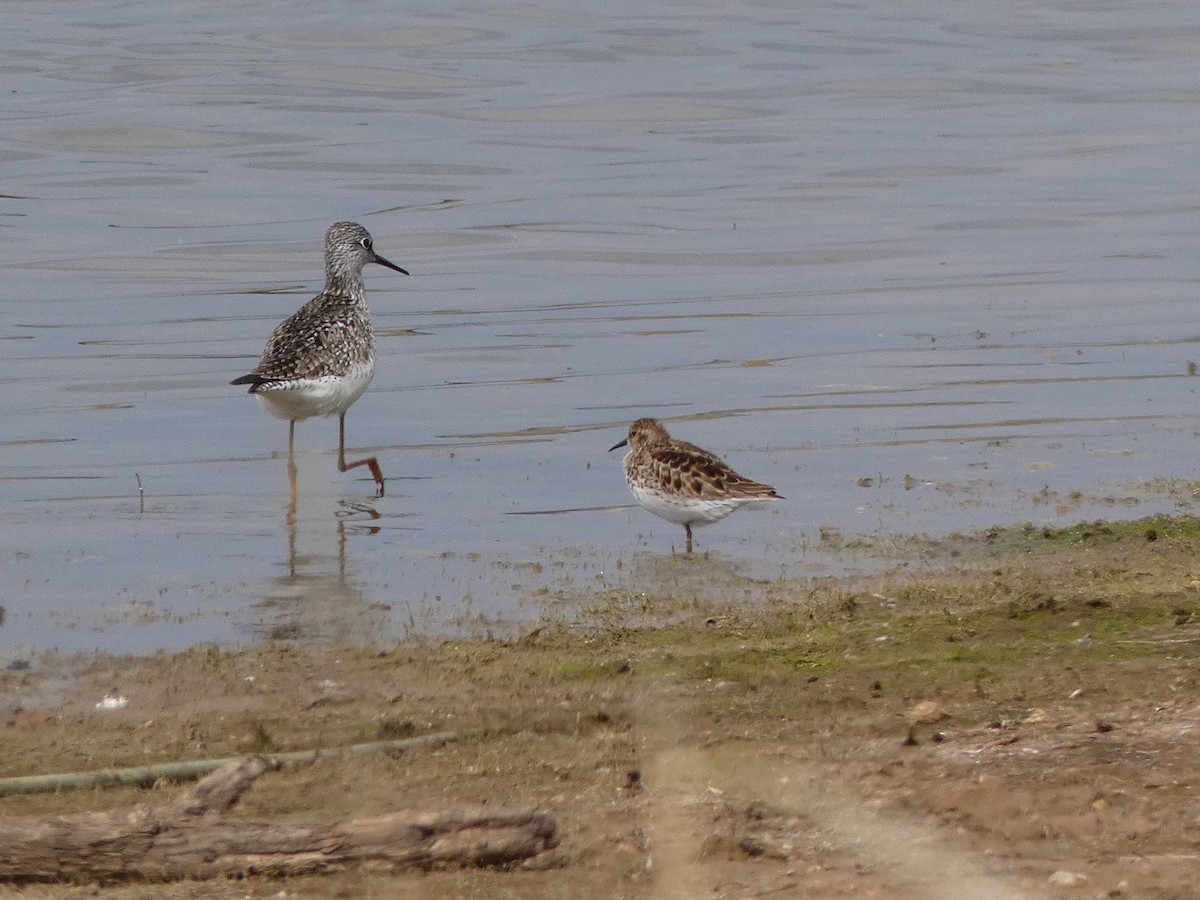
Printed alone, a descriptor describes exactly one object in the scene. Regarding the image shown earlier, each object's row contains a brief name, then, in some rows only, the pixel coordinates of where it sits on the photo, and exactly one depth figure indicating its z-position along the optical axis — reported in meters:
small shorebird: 19.92
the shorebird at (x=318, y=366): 23.69
